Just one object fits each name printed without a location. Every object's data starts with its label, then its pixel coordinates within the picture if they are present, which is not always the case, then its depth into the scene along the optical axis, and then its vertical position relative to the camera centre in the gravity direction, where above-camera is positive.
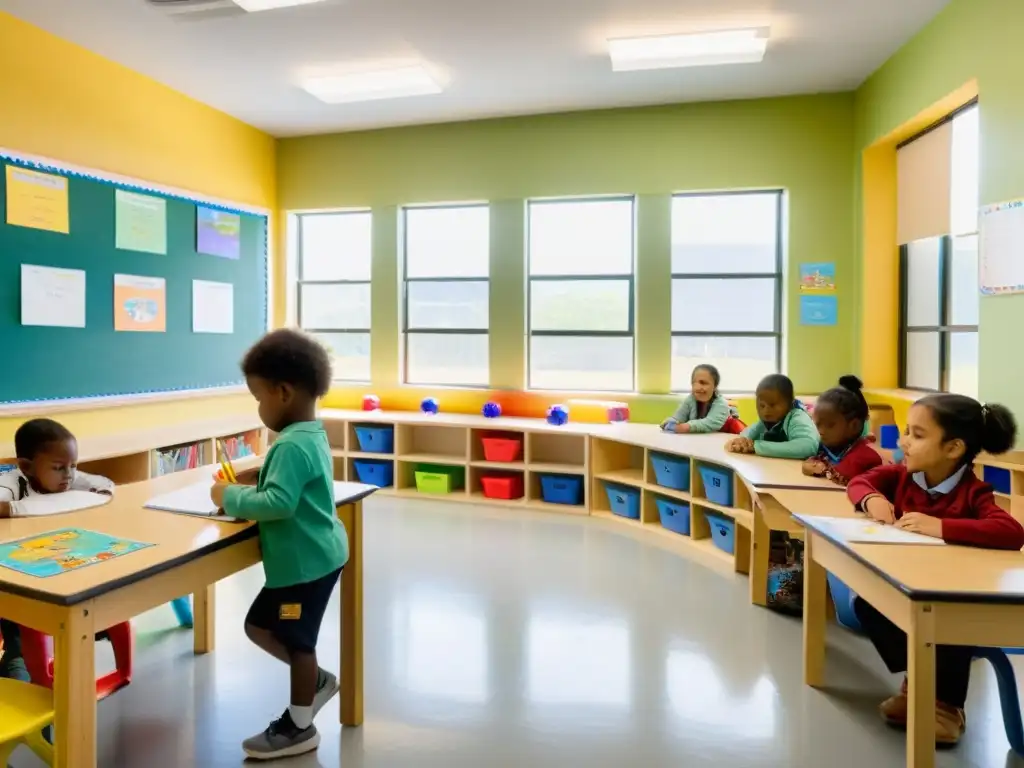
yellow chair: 1.47 -0.79
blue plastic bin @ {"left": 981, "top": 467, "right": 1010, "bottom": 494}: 3.27 -0.57
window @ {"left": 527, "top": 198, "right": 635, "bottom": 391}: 5.70 +0.50
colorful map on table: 1.54 -0.47
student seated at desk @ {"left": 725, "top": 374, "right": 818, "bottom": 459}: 3.60 -0.38
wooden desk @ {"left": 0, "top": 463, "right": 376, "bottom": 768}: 1.40 -0.53
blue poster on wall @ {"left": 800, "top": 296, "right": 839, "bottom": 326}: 5.22 +0.34
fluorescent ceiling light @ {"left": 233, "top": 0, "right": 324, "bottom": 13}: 3.64 +1.83
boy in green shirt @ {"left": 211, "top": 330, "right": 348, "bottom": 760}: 1.86 -0.45
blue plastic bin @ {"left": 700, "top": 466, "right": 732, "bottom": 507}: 4.12 -0.77
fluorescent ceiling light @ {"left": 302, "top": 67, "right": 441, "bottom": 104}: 4.79 +1.89
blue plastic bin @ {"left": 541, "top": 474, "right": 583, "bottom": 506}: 5.31 -1.02
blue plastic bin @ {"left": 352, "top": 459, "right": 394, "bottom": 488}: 5.85 -0.99
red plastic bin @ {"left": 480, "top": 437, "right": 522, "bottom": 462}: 5.47 -0.74
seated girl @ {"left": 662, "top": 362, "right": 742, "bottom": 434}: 4.88 -0.40
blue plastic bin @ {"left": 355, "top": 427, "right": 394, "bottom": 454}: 5.82 -0.72
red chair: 2.17 -1.00
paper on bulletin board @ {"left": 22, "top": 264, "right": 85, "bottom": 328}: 4.06 +0.33
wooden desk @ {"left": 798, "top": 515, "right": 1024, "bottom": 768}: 1.59 -0.57
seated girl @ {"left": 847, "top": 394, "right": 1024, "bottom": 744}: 1.93 -0.43
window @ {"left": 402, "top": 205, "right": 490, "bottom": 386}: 6.04 +0.51
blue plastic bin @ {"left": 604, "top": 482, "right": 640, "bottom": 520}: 5.01 -1.06
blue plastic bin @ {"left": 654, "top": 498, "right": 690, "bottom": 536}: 4.57 -1.06
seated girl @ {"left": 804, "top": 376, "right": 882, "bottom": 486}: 2.91 -0.36
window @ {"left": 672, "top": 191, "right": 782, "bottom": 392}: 5.45 +0.55
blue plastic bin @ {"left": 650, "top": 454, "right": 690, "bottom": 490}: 4.59 -0.77
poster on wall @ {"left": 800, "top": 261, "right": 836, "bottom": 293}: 5.21 +0.59
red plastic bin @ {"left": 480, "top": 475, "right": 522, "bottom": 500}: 5.46 -1.04
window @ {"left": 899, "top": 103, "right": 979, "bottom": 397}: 3.99 +0.54
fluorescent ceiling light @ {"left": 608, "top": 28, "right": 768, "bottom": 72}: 4.18 +1.87
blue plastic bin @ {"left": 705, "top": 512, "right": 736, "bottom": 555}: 4.13 -1.07
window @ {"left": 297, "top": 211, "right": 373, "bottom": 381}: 6.39 +0.65
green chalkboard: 4.01 +0.22
